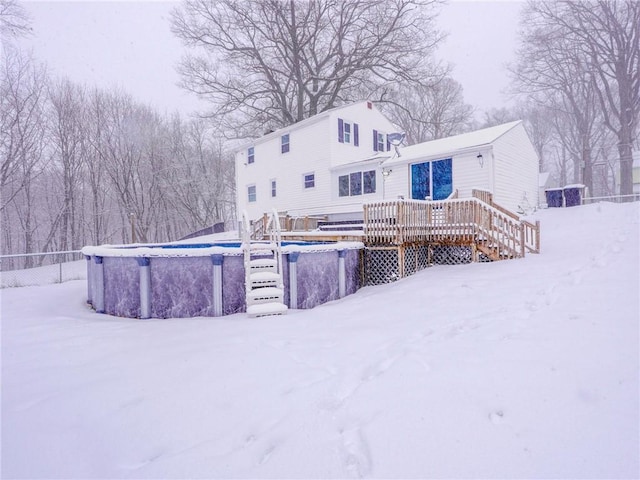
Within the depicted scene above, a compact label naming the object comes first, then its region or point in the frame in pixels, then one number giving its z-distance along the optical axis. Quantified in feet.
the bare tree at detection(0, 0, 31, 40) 38.09
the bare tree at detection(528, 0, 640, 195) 65.87
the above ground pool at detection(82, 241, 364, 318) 20.92
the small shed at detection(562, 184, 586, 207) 55.77
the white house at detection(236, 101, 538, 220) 44.21
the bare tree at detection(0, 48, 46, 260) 64.90
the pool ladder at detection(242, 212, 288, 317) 19.75
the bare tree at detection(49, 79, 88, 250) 77.77
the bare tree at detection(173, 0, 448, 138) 72.64
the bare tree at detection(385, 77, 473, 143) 99.71
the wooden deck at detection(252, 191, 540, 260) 28.22
